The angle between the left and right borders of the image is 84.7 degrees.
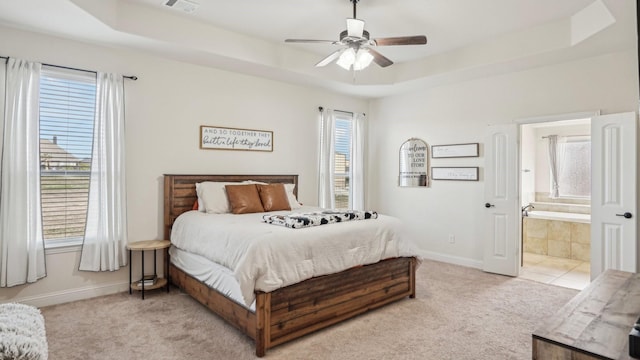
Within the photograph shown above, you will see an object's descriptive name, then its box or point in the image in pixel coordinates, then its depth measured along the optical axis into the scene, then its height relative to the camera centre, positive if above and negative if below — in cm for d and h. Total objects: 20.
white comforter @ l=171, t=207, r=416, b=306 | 246 -56
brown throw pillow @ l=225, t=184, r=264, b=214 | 386 -24
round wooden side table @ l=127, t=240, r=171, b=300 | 359 -106
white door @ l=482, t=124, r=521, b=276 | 445 -32
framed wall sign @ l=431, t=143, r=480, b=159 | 487 +40
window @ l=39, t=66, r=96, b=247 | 338 +28
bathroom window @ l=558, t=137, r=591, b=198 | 597 +15
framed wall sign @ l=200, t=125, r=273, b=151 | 438 +51
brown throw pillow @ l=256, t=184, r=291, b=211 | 411 -24
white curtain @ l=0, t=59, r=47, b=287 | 312 -4
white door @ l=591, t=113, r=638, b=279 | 353 -16
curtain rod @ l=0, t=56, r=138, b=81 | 316 +109
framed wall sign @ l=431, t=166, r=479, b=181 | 488 +7
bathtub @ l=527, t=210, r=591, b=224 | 538 -62
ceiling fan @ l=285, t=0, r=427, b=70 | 302 +119
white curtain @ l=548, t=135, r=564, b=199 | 624 +30
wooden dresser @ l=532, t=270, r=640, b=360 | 120 -57
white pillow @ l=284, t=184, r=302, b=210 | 441 -25
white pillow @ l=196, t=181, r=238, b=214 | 386 -22
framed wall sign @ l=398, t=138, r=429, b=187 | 545 +22
